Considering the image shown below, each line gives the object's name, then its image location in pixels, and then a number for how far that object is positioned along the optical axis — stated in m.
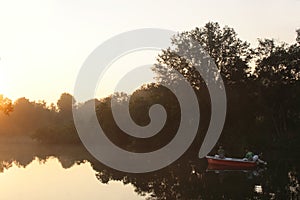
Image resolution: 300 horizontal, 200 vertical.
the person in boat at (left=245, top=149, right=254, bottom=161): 31.68
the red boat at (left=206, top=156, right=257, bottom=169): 31.47
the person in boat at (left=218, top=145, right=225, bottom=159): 32.34
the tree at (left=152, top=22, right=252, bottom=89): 49.28
